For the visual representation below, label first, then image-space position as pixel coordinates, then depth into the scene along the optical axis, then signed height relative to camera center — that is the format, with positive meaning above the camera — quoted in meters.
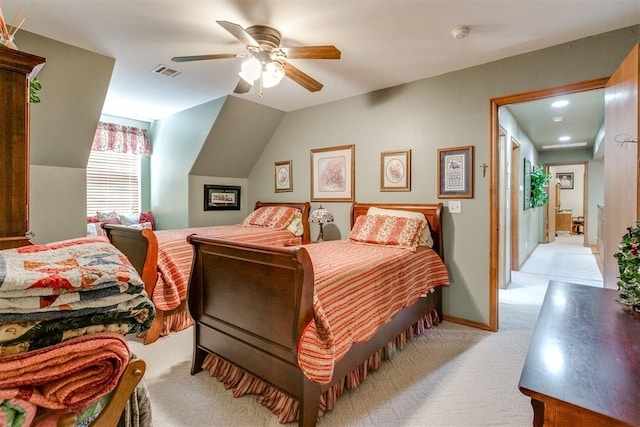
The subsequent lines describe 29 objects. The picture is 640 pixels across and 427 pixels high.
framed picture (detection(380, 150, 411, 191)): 3.38 +0.41
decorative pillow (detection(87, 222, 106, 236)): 4.17 -0.29
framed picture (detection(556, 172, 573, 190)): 10.37 +0.98
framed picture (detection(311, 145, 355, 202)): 3.85 +0.43
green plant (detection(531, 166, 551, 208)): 6.24 +0.43
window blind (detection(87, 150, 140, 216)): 4.63 +0.38
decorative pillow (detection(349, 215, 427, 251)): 2.89 -0.22
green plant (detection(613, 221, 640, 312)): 1.26 -0.23
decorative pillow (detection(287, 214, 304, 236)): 4.14 -0.25
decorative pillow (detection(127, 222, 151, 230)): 4.73 -0.26
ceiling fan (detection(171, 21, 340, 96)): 2.08 +1.05
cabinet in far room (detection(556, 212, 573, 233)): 9.91 -0.39
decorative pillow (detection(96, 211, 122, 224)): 4.46 -0.14
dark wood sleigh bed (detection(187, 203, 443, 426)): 1.59 -0.63
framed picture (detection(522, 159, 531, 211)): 5.51 +0.41
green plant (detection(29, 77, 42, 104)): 1.43 +0.54
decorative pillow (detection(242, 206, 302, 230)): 4.18 -0.12
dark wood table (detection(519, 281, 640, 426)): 0.76 -0.45
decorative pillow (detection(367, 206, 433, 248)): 3.04 -0.08
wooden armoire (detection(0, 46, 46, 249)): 1.13 +0.23
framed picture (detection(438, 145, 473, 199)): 3.01 +0.35
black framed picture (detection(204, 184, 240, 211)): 4.71 +0.16
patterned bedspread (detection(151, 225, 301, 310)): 2.75 -0.56
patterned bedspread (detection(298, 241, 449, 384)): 1.59 -0.56
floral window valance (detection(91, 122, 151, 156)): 4.56 +1.03
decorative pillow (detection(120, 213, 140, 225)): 4.68 -0.17
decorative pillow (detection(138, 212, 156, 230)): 4.93 -0.17
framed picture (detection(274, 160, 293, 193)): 4.52 +0.46
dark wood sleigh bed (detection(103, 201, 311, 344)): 2.62 -0.41
